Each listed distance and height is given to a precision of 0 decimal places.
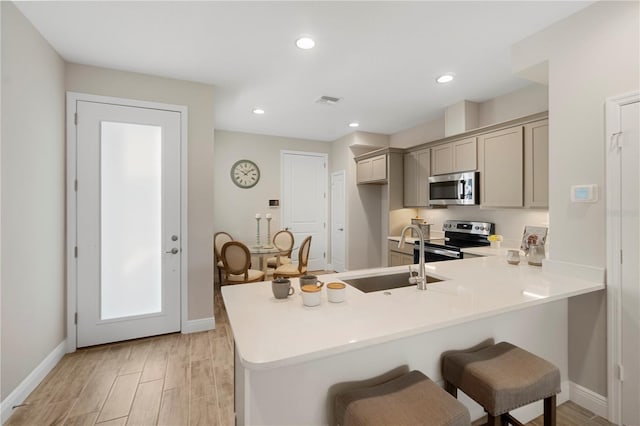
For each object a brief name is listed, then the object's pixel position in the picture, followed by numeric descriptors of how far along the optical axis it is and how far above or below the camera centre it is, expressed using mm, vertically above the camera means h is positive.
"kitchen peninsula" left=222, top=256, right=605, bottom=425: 1089 -473
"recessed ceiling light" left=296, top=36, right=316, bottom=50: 2311 +1398
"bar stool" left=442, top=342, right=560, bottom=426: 1258 -767
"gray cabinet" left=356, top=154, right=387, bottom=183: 4648 +743
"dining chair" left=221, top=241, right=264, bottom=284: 3504 -570
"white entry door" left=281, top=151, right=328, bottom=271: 5613 +260
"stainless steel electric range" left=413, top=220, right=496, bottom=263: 3537 -369
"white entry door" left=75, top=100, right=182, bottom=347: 2727 -87
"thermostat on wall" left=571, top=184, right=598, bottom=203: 1850 +124
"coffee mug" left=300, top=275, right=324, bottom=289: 1617 -386
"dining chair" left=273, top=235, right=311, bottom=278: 4086 -806
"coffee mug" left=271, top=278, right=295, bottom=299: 1520 -404
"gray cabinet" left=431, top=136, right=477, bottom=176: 3480 +722
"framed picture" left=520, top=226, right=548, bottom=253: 2289 -198
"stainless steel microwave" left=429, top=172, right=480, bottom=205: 3441 +306
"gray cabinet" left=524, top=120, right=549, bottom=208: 2768 +472
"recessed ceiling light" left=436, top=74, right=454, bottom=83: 2945 +1401
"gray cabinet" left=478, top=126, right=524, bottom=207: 2988 +497
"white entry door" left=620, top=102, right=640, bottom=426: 1676 -280
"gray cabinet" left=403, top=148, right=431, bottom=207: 4168 +528
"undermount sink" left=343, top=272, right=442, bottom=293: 1962 -482
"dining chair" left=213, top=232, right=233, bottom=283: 4609 -469
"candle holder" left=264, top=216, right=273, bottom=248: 5279 -376
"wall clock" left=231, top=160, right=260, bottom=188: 5188 +720
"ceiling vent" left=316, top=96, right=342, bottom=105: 3574 +1425
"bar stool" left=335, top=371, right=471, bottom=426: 1058 -750
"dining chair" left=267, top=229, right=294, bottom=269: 5163 -493
